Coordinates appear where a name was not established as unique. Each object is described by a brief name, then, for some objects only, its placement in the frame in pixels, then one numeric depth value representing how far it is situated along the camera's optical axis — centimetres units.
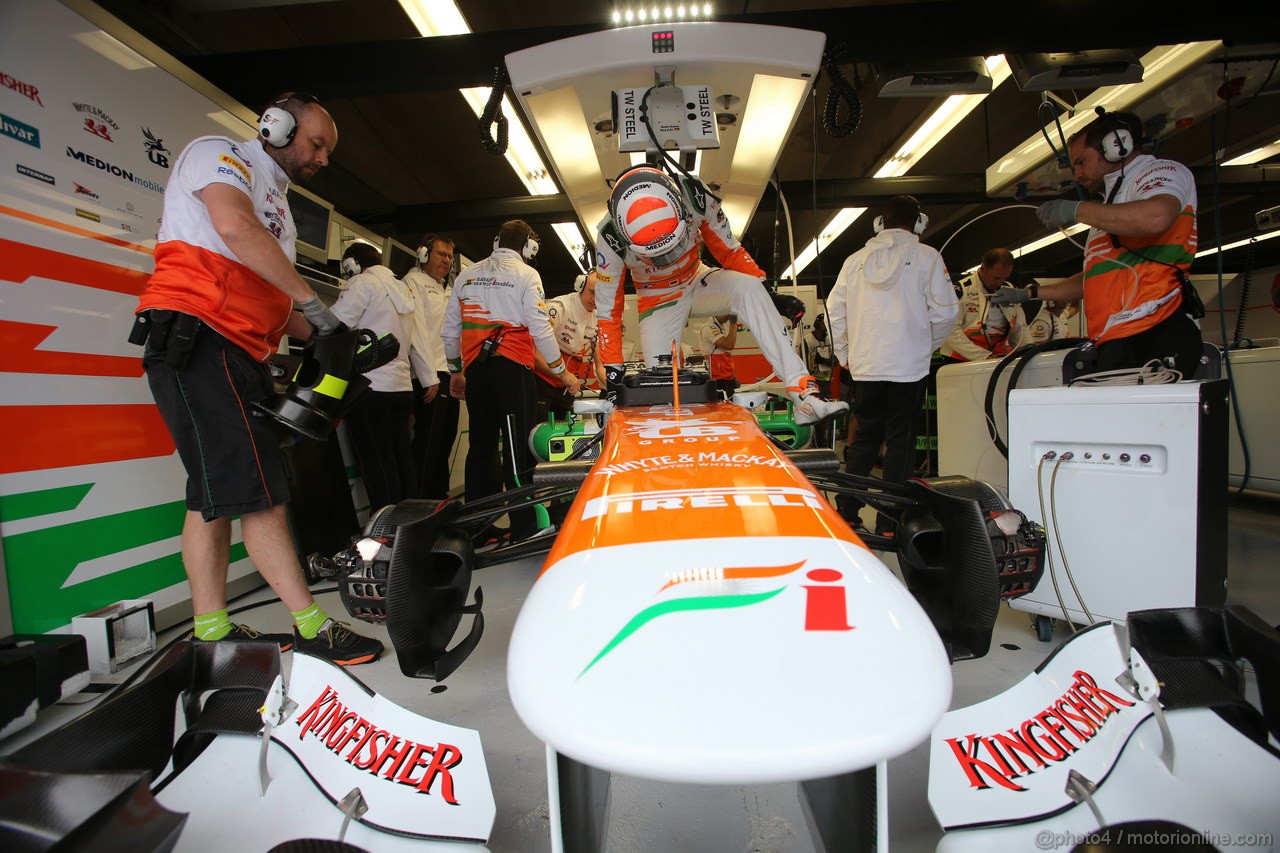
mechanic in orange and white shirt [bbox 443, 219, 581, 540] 314
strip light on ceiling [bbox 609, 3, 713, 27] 290
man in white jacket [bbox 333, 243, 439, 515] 311
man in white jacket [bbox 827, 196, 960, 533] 287
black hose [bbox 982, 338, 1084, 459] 220
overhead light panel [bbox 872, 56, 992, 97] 328
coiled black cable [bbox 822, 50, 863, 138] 279
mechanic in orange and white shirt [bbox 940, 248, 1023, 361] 457
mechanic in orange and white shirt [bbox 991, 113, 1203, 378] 200
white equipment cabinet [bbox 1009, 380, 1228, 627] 147
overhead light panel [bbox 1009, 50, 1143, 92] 315
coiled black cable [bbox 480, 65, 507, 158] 270
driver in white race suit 217
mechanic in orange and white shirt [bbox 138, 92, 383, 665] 157
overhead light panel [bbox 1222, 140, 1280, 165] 652
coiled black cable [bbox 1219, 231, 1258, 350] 337
